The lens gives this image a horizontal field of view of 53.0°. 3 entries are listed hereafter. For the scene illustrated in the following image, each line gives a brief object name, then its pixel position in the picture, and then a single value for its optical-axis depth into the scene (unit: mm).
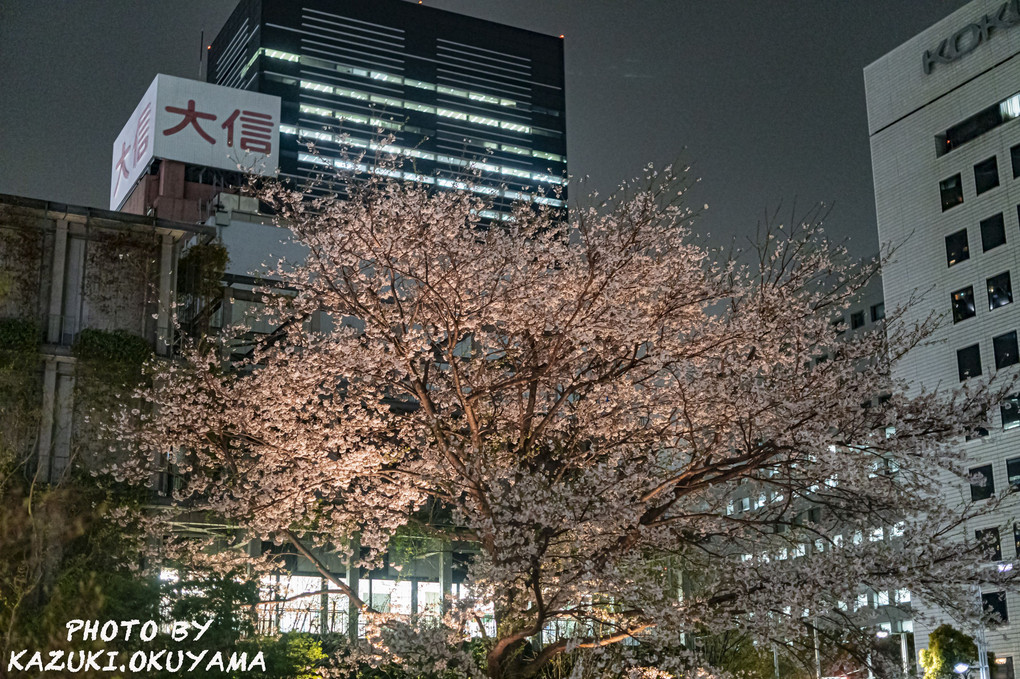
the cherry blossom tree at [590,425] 13383
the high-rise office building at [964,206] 43375
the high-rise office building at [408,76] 127250
